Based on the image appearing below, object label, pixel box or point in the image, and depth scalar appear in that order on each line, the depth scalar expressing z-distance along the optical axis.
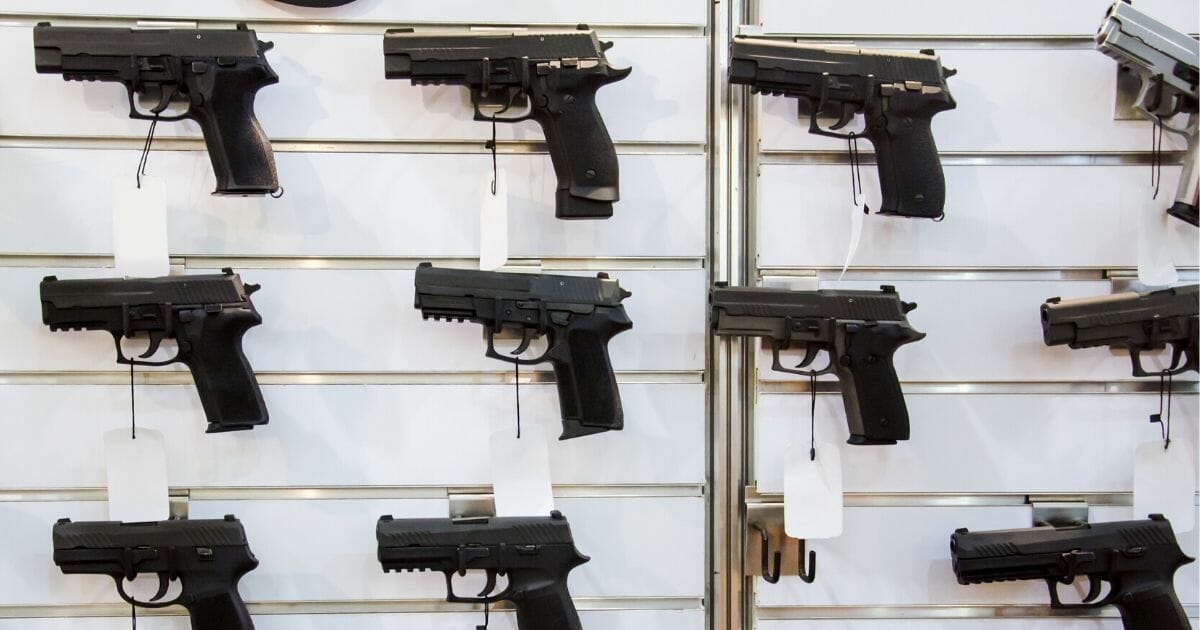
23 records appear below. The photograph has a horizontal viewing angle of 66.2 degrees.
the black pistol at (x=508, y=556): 2.47
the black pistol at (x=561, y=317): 2.44
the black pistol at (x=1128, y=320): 2.54
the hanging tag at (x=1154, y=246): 2.60
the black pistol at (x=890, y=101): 2.48
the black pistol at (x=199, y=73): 2.39
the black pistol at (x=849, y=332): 2.49
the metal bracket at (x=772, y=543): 2.66
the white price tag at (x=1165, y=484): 2.66
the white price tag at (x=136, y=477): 2.54
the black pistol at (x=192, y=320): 2.43
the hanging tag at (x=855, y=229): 2.58
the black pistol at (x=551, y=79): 2.43
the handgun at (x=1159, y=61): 2.49
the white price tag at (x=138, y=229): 2.47
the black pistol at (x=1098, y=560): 2.55
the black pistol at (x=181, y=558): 2.48
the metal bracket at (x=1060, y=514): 2.69
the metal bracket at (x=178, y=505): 2.60
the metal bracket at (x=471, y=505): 2.63
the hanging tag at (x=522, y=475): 2.57
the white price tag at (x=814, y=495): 2.61
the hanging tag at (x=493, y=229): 2.51
